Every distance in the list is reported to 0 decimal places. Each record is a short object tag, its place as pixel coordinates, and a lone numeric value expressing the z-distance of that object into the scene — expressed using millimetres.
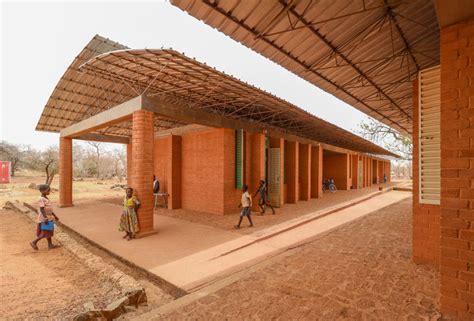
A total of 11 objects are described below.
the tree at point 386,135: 26597
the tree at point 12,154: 40344
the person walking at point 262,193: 9328
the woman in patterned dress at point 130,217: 6312
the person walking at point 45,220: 6121
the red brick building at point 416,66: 2447
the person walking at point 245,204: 7277
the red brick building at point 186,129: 6730
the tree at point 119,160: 51141
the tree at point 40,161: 29938
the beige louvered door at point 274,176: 11391
